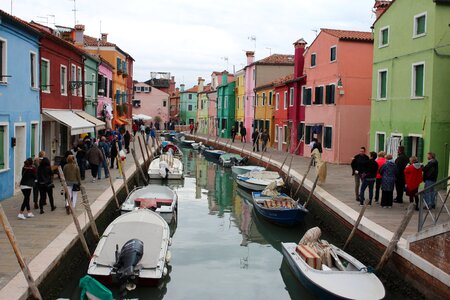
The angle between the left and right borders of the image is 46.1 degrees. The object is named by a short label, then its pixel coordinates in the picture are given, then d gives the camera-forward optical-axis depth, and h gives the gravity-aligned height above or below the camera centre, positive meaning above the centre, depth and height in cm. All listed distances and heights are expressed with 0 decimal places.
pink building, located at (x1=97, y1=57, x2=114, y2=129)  3136 +182
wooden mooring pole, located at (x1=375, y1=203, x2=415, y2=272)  1005 -221
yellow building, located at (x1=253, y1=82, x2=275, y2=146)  4025 +128
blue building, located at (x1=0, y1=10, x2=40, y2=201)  1452 +69
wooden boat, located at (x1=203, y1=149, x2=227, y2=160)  3812 -212
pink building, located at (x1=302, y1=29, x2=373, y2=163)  2670 +178
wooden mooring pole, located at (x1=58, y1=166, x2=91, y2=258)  1074 -220
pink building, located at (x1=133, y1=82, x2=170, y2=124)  8381 +361
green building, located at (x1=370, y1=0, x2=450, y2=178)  1756 +175
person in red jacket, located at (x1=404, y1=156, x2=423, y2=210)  1392 -128
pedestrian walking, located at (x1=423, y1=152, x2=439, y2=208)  1348 -110
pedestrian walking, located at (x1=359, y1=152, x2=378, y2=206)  1485 -133
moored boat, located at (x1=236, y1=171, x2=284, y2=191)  2281 -240
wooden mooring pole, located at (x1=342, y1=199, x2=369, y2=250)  1196 -232
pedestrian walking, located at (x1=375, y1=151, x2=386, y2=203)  1551 -148
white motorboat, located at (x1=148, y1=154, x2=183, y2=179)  2657 -232
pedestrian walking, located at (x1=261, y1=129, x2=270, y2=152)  3308 -83
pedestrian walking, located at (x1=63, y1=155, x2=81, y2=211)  1352 -129
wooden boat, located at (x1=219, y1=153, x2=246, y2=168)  3265 -217
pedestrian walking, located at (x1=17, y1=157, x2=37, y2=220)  1216 -137
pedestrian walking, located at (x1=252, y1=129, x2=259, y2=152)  3560 -107
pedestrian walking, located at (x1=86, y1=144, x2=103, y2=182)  1925 -128
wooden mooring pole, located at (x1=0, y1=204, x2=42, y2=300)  786 -213
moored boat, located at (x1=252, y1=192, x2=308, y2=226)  1609 -261
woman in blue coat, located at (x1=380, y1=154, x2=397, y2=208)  1438 -135
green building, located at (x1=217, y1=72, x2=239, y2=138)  5441 +189
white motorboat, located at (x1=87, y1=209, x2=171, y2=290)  995 -257
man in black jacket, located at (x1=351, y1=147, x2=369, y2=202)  1513 -103
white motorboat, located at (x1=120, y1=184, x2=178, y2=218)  1537 -237
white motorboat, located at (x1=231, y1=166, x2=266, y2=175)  2672 -228
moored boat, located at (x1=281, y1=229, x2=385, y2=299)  922 -278
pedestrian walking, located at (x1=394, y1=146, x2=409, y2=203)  1512 -129
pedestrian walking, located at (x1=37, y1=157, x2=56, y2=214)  1286 -139
